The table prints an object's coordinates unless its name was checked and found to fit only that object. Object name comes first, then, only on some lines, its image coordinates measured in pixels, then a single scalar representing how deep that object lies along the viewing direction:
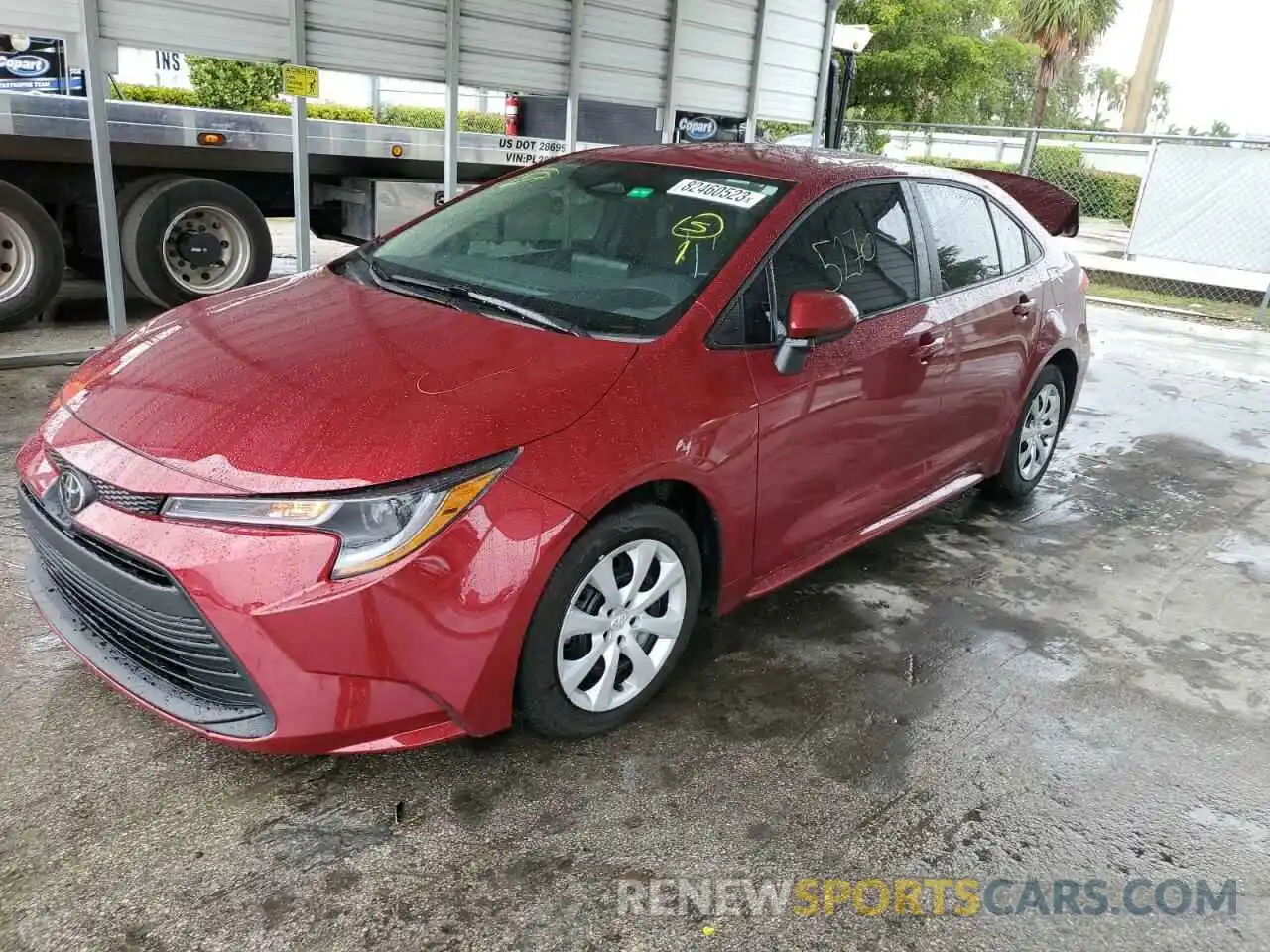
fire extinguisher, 9.80
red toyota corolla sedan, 2.28
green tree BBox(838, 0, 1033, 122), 22.81
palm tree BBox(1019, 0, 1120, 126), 26.73
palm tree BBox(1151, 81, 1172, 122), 82.88
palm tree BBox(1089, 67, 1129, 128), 84.44
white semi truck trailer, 6.50
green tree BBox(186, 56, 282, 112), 12.60
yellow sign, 6.21
